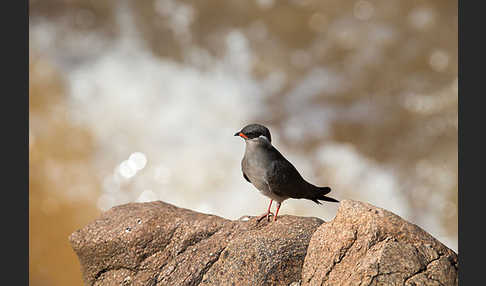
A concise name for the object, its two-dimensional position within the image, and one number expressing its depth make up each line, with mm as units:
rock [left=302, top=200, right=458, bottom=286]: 10703
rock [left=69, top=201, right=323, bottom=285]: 12687
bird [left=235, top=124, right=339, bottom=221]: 13227
